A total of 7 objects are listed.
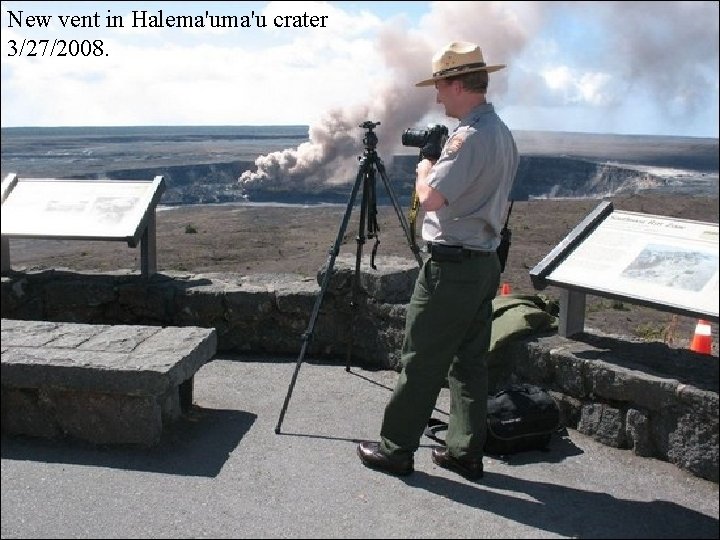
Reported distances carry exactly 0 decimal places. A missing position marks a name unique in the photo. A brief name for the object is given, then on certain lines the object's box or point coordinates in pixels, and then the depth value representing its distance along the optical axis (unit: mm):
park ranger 3736
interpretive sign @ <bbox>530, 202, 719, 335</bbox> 4172
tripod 5031
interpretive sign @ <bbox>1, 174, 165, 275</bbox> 6070
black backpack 4422
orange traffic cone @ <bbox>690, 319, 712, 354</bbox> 6386
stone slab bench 4305
